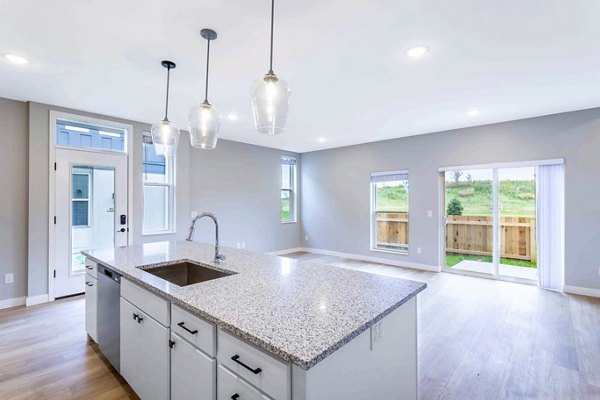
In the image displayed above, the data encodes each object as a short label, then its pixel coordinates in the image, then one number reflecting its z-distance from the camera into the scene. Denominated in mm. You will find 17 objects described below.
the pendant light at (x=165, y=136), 2606
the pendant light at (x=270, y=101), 1747
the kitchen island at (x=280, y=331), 987
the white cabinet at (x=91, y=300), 2469
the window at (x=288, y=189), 7340
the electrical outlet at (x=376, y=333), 1235
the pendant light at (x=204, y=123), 2266
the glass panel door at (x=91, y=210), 4066
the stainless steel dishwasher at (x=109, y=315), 2102
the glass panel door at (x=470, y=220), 4922
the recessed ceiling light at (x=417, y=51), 2390
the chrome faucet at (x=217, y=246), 2231
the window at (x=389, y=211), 5906
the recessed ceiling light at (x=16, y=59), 2549
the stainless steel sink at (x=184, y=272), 2154
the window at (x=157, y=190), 4832
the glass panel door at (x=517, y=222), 4570
